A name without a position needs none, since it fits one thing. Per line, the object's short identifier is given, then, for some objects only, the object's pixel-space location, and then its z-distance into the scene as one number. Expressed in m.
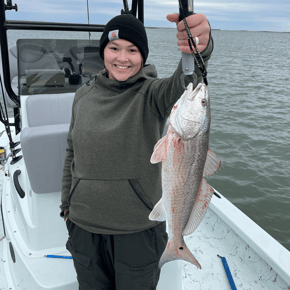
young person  1.51
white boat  2.19
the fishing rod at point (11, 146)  3.21
